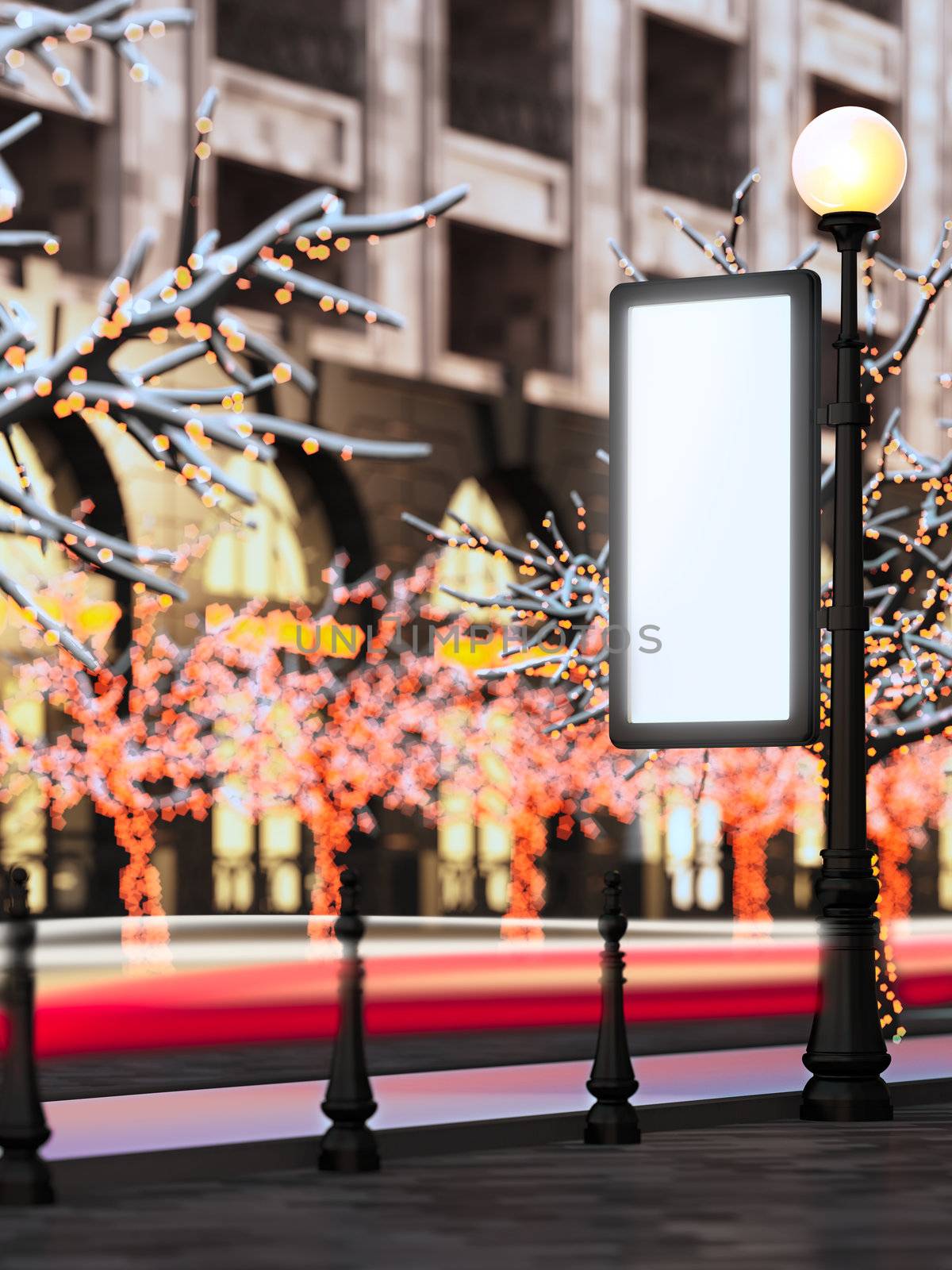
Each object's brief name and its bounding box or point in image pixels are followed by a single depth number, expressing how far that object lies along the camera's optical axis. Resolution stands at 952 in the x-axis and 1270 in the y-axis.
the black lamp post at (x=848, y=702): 14.22
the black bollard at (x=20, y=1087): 10.14
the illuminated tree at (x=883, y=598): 20.73
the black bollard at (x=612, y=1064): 12.87
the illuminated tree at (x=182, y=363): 10.54
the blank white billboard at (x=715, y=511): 13.66
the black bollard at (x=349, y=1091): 11.53
